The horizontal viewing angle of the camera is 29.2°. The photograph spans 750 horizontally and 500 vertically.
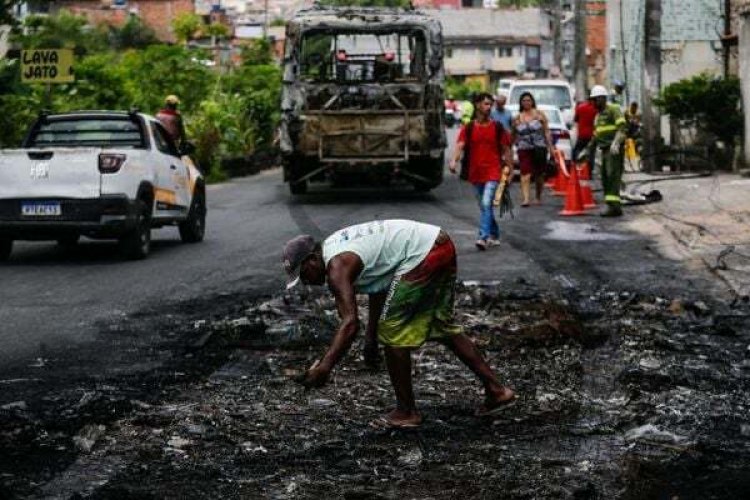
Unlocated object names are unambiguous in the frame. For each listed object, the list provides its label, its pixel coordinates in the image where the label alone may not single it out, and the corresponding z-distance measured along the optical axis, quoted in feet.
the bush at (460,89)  359.11
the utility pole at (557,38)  175.05
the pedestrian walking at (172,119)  74.95
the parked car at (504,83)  177.87
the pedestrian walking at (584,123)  85.46
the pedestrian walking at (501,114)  79.05
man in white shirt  23.06
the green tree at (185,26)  256.93
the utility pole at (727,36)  107.86
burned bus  81.10
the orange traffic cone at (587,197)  76.33
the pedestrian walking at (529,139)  77.00
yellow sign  73.56
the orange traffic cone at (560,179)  84.17
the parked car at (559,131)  102.12
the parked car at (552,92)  117.39
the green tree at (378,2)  297.61
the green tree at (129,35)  269.85
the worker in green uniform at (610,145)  69.05
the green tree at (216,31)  231.50
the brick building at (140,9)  330.34
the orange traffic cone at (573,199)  71.87
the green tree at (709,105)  96.68
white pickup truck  52.75
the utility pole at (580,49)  144.97
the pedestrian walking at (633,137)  114.52
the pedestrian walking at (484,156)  55.36
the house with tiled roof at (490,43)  402.11
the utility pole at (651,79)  99.09
